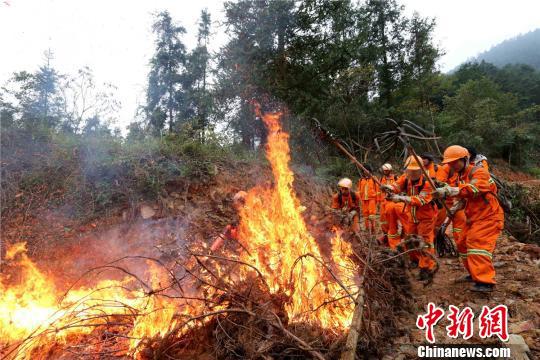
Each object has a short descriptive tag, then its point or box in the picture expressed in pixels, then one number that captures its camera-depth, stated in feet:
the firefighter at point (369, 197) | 23.20
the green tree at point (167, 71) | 65.51
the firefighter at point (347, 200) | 22.50
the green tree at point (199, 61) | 66.08
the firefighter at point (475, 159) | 13.71
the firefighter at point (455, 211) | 14.58
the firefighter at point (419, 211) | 15.81
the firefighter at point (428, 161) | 17.37
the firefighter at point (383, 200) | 19.53
